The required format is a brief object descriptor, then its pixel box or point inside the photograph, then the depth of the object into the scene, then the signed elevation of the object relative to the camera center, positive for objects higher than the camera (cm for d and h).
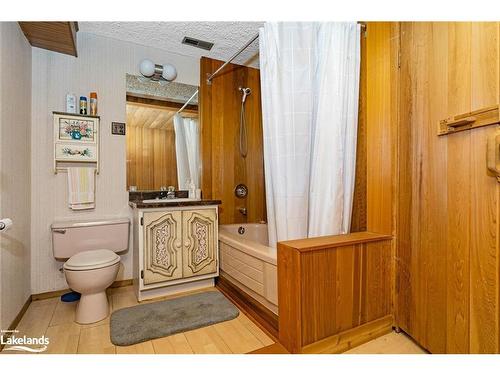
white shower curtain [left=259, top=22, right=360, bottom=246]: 162 +42
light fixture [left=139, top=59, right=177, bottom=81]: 241 +113
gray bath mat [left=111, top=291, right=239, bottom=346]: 157 -91
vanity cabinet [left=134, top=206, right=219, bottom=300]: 206 -54
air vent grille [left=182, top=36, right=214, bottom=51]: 239 +138
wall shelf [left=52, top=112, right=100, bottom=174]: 211 +39
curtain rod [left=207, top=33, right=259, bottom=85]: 267 +118
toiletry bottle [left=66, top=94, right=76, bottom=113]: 214 +71
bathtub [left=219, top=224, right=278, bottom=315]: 164 -59
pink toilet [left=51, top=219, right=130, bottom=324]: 169 -51
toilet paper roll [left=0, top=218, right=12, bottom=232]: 125 -19
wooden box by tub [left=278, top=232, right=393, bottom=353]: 131 -57
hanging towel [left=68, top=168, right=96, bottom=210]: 213 -1
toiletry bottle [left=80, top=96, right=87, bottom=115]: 218 +70
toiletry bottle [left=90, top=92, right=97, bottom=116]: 222 +72
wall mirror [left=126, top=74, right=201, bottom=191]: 243 +52
